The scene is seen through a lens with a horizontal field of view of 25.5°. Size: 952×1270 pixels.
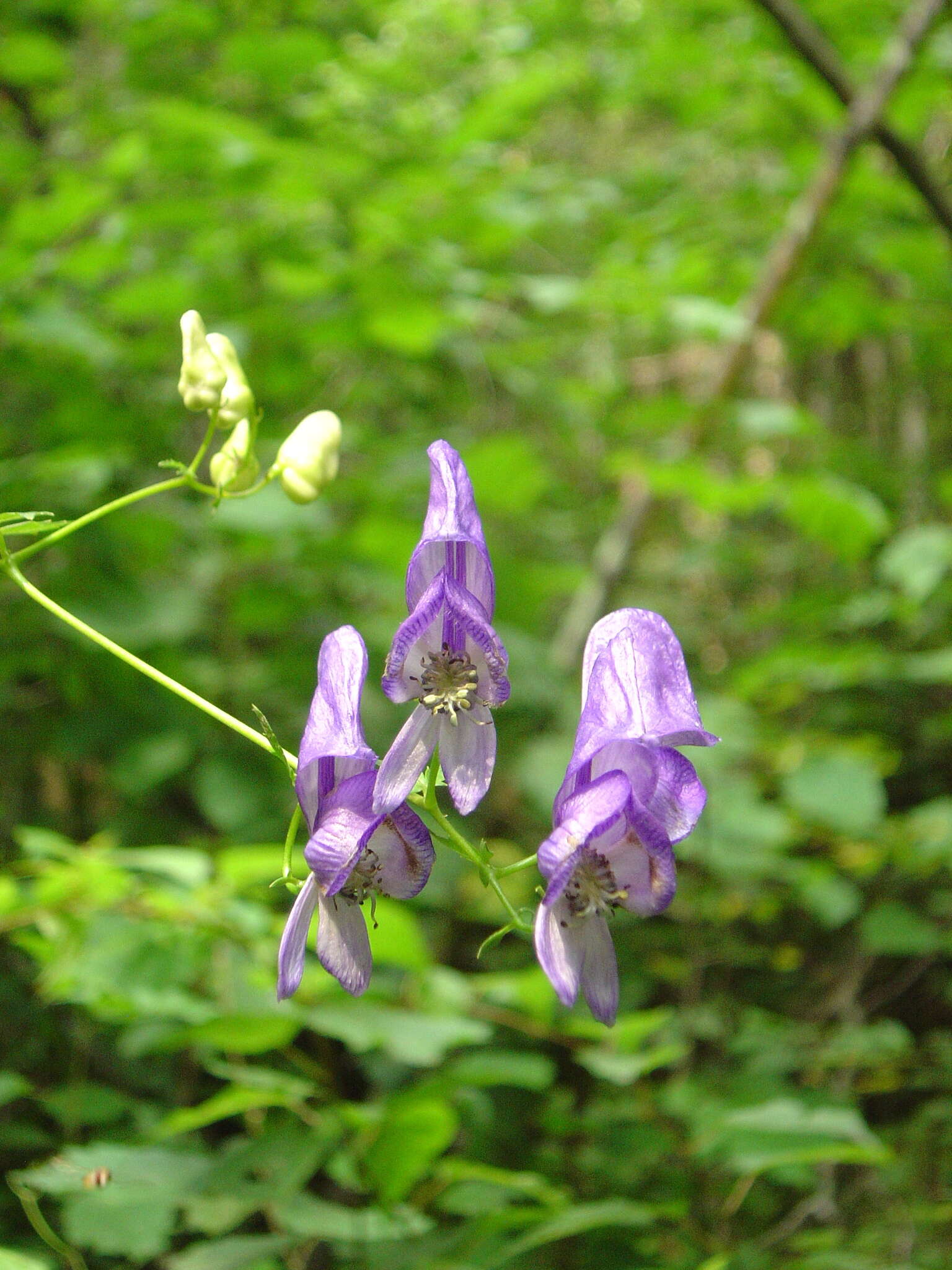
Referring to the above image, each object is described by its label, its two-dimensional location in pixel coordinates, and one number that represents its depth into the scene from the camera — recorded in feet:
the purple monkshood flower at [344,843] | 0.66
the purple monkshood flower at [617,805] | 0.66
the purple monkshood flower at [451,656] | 0.69
